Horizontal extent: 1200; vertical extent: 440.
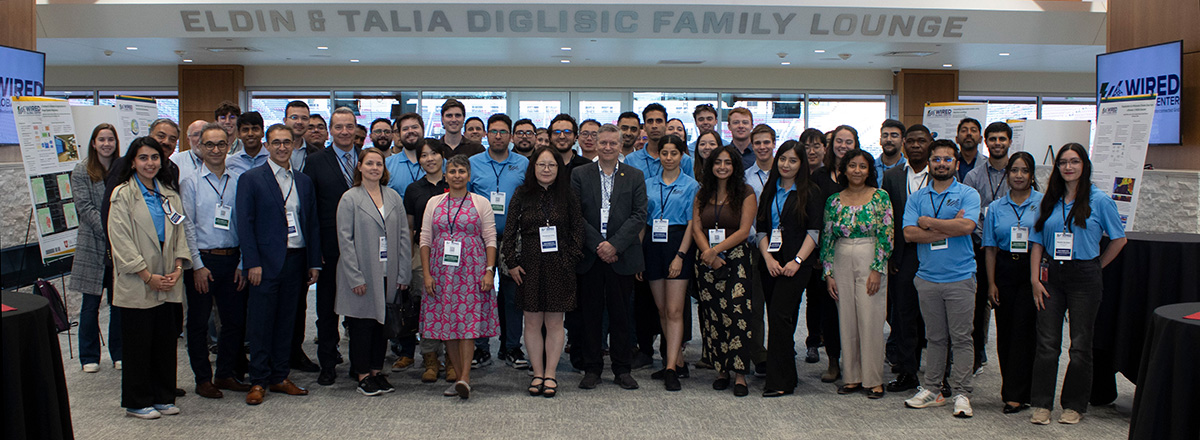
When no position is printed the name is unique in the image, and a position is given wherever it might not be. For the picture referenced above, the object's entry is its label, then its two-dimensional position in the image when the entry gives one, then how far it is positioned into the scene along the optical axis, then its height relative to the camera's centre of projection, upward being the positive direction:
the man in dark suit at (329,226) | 4.50 -0.16
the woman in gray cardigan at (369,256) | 4.23 -0.32
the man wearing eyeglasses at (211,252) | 4.05 -0.27
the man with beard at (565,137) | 5.18 +0.38
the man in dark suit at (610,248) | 4.36 -0.30
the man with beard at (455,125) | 5.32 +0.48
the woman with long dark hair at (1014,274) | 3.93 -0.43
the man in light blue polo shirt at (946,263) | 4.00 -0.37
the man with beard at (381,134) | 5.07 +0.40
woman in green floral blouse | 4.12 -0.37
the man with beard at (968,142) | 5.12 +0.31
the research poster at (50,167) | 5.36 +0.24
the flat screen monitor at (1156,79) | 5.71 +0.82
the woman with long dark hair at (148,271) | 3.66 -0.33
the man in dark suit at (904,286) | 4.35 -0.53
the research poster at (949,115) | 7.72 +0.75
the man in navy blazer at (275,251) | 4.10 -0.28
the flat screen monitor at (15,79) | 5.90 +0.94
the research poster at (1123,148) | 5.66 +0.30
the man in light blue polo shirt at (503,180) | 4.84 +0.09
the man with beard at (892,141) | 4.90 +0.31
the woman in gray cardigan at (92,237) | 4.47 -0.21
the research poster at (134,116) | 6.82 +0.74
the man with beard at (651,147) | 5.10 +0.31
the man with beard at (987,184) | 4.61 +0.04
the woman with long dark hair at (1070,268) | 3.71 -0.38
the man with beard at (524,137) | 5.29 +0.39
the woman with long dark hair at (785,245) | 4.23 -0.29
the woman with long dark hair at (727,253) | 4.28 -0.33
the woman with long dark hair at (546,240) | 4.27 -0.25
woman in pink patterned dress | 4.23 -0.37
